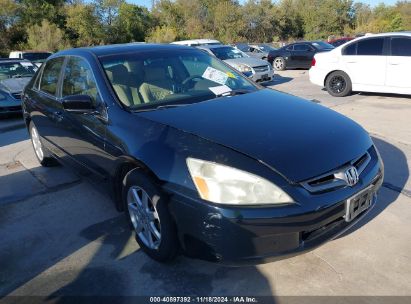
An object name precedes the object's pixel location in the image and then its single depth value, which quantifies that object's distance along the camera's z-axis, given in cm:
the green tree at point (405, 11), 5088
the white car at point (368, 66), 852
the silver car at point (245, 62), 1198
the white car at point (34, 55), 1667
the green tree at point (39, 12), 3784
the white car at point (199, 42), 1696
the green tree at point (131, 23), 4347
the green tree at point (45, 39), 3450
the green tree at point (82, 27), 3928
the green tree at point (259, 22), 5484
